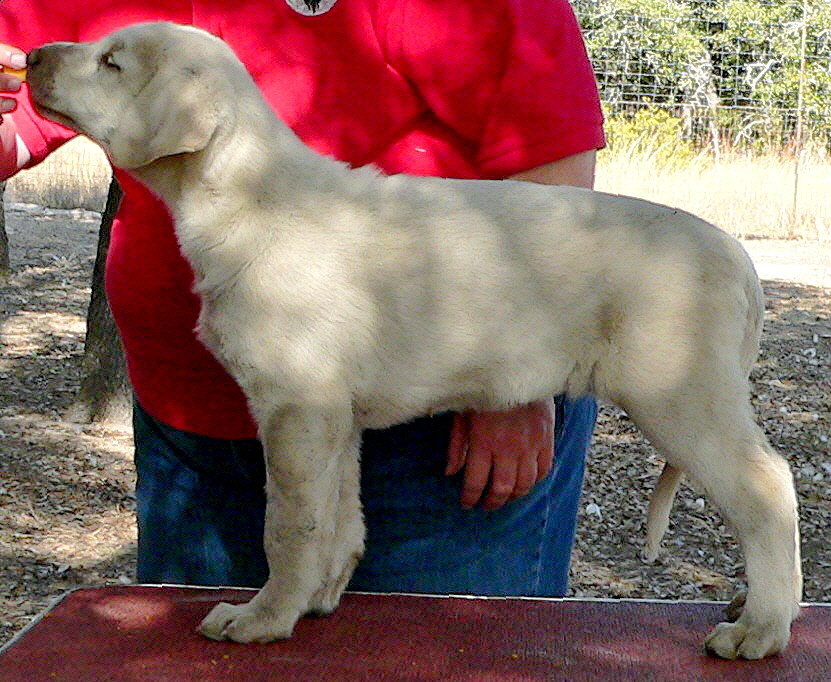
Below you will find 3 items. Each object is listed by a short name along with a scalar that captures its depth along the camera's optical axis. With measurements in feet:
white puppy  6.80
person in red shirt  7.57
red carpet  7.09
